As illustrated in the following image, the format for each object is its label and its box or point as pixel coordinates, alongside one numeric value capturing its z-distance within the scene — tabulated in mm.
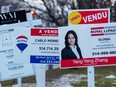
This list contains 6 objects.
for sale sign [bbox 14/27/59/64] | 10718
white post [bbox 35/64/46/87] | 11379
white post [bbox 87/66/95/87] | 10392
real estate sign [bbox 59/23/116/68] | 10097
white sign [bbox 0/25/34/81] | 11909
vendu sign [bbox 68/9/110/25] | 10336
